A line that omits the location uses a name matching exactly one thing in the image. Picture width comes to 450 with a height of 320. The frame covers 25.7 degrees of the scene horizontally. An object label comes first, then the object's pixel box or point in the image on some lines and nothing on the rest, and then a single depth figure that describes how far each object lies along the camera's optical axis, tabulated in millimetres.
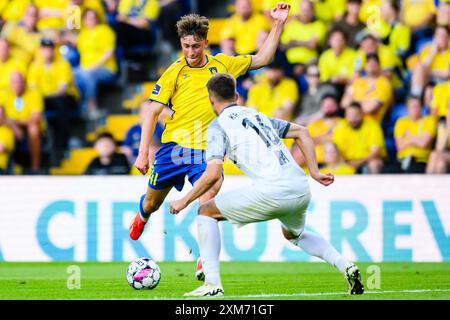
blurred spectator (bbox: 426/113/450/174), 13350
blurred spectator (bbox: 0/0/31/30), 15805
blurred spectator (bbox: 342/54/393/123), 14117
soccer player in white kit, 7652
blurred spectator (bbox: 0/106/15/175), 14656
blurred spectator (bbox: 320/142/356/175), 13703
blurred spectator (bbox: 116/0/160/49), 15406
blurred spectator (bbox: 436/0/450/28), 14328
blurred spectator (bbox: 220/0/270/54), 15039
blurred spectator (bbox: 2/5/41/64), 15530
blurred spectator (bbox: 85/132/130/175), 13805
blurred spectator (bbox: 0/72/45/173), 14820
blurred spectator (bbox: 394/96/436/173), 13602
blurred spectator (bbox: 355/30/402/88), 14344
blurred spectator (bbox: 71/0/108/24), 15445
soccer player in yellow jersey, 9586
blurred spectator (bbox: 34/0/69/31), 15609
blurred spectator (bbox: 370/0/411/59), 14523
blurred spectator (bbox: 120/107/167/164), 14375
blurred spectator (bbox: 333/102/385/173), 13766
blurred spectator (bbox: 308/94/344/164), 14031
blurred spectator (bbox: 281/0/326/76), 14789
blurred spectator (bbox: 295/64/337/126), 14266
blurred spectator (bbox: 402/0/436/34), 14547
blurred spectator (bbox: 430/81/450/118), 13770
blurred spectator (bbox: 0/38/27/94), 15242
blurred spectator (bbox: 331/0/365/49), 14672
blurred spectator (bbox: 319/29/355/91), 14500
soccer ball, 8898
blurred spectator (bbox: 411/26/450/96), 14219
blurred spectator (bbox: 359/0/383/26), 14648
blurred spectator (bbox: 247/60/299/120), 14375
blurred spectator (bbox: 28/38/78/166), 15016
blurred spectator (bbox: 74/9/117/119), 15258
